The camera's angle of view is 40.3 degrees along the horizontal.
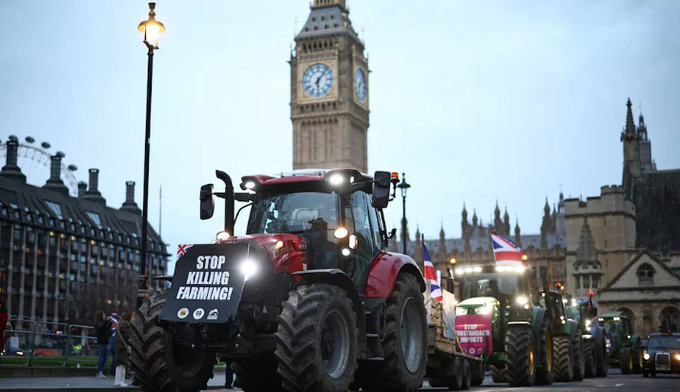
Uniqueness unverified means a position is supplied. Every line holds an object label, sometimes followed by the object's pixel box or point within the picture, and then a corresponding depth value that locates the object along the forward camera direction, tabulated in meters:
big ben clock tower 128.50
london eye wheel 104.99
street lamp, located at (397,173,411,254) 37.81
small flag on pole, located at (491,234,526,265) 22.17
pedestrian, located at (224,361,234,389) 18.89
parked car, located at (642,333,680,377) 28.38
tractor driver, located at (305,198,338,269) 10.88
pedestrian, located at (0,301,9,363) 16.67
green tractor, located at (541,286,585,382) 22.80
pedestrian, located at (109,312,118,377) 22.33
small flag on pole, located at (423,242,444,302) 15.23
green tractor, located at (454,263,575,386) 19.38
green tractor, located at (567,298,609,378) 27.91
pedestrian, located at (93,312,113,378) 21.97
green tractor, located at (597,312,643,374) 36.14
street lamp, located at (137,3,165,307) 17.27
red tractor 9.44
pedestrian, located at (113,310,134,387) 18.62
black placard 9.45
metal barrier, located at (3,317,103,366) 23.75
